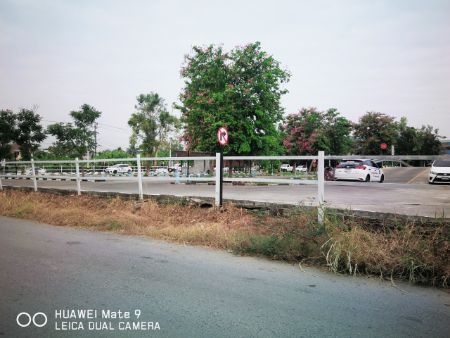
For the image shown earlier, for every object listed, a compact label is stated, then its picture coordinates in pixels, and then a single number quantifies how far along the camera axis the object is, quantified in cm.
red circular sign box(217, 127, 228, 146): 830
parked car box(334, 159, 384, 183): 1610
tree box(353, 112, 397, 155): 4841
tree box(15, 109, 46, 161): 3647
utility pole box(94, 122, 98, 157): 4981
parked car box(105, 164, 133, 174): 4479
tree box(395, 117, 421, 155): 5516
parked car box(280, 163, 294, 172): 6211
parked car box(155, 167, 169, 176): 2959
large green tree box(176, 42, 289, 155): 2078
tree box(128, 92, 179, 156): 4862
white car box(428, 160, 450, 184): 1308
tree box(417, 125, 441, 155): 5728
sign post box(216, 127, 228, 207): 772
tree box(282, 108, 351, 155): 4300
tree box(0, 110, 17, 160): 3509
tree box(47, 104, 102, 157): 4272
